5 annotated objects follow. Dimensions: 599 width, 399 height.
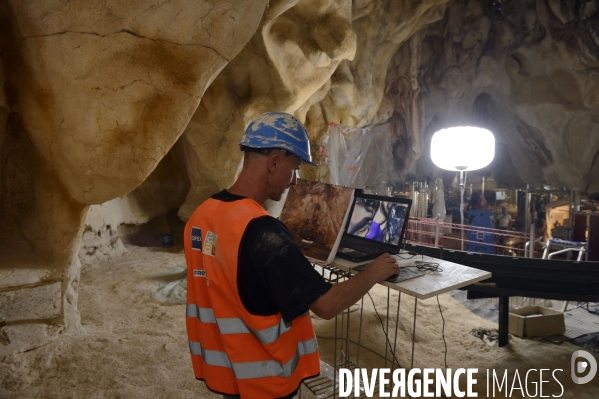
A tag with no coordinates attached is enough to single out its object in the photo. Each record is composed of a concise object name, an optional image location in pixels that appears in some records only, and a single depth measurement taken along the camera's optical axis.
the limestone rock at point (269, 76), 4.52
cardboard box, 4.19
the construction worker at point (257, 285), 1.25
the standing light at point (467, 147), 4.68
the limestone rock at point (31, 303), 2.66
